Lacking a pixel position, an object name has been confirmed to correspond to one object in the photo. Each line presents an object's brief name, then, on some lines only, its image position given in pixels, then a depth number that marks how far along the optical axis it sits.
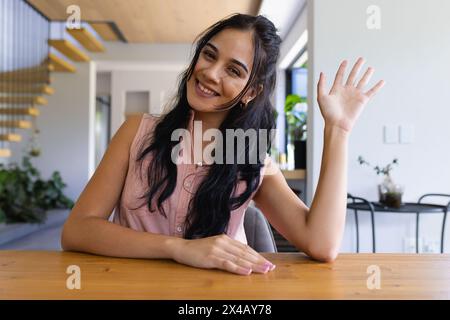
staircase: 5.94
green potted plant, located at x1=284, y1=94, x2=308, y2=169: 3.20
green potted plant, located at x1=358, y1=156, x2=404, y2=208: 2.53
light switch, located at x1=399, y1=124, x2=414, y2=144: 2.73
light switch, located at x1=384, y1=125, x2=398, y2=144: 2.73
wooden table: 0.66
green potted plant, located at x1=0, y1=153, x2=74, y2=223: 5.05
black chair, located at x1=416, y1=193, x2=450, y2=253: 2.47
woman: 1.01
